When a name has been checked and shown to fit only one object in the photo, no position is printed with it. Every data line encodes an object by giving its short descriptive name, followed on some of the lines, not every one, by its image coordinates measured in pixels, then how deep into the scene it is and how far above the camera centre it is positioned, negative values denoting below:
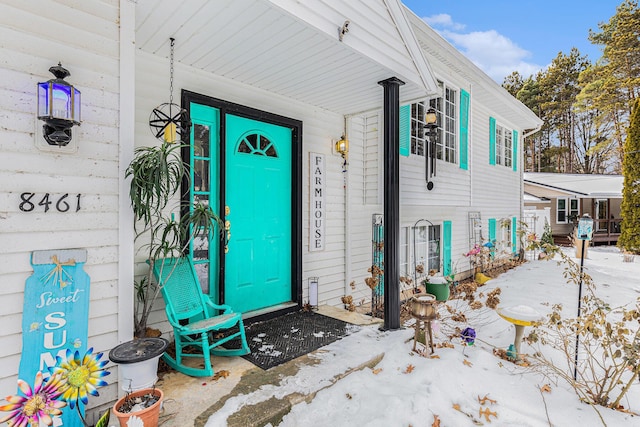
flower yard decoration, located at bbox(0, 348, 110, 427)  1.59 -0.94
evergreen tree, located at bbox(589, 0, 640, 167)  15.27 +7.38
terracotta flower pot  1.66 -1.06
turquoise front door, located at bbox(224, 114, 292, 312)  3.38 +0.02
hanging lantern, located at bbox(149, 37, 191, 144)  2.64 +0.80
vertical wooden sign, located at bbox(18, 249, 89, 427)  1.73 -0.55
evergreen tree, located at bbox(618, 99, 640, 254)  10.65 +0.91
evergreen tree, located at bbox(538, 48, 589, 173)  20.25 +7.48
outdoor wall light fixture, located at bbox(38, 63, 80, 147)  1.74 +0.60
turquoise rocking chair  2.37 -0.83
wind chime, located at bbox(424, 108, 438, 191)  5.69 +1.00
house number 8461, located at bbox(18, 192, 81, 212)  1.75 +0.07
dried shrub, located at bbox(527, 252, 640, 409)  2.50 -1.25
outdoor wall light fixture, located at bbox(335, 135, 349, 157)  4.50 +0.97
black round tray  1.80 -0.81
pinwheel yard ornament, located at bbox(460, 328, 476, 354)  3.55 -1.38
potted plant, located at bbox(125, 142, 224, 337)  2.01 +0.00
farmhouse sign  4.17 +0.14
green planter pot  5.58 -1.34
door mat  2.71 -1.21
